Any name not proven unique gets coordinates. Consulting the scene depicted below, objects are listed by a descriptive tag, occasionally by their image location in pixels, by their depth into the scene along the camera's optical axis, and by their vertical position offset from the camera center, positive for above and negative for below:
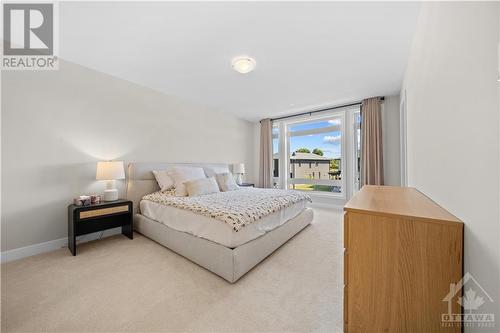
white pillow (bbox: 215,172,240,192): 3.56 -0.30
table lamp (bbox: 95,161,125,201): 2.50 -0.08
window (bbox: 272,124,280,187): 5.53 +0.40
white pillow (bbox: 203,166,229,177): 3.92 -0.09
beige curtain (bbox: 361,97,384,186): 3.81 +0.47
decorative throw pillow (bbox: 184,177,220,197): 2.88 -0.32
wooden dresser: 0.78 -0.46
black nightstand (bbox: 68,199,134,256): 2.20 -0.68
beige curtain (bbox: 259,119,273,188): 5.43 +0.42
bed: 1.74 -0.76
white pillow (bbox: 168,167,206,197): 2.91 -0.16
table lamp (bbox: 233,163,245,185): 4.92 -0.07
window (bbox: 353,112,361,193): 4.29 +0.40
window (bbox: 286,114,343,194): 4.68 +0.35
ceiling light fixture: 2.42 +1.37
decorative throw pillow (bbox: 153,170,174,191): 3.10 -0.23
